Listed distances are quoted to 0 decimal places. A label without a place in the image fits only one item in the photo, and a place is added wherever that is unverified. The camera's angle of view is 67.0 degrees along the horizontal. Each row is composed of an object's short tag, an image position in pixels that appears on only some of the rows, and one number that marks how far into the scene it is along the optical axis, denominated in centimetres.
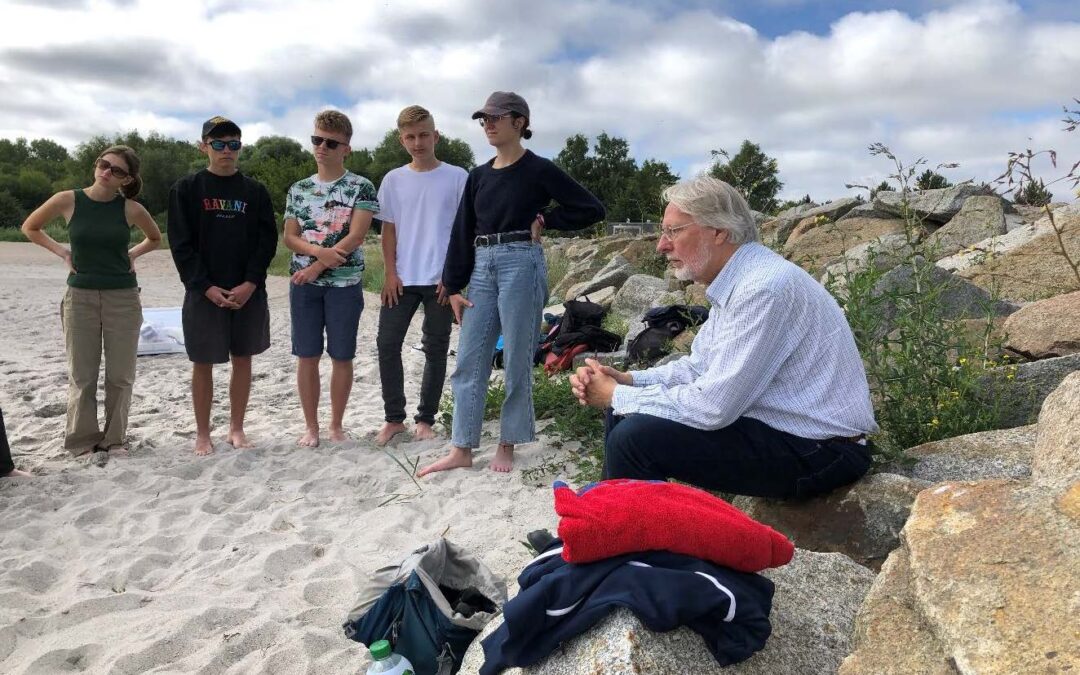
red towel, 205
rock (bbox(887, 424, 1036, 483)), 302
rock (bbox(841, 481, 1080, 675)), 156
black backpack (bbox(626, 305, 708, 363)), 627
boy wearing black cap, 491
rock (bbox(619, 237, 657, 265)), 1276
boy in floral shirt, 501
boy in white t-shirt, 511
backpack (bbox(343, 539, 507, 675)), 263
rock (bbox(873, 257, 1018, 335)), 446
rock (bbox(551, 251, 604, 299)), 1325
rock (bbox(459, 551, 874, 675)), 192
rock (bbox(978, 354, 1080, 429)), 362
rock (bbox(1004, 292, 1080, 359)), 406
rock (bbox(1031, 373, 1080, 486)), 238
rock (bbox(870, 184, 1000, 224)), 927
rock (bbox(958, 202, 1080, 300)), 592
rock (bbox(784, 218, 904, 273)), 896
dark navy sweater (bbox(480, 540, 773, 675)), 195
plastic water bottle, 250
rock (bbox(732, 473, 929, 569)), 285
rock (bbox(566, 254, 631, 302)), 1107
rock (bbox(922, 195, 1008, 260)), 817
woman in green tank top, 493
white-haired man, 271
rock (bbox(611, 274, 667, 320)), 937
